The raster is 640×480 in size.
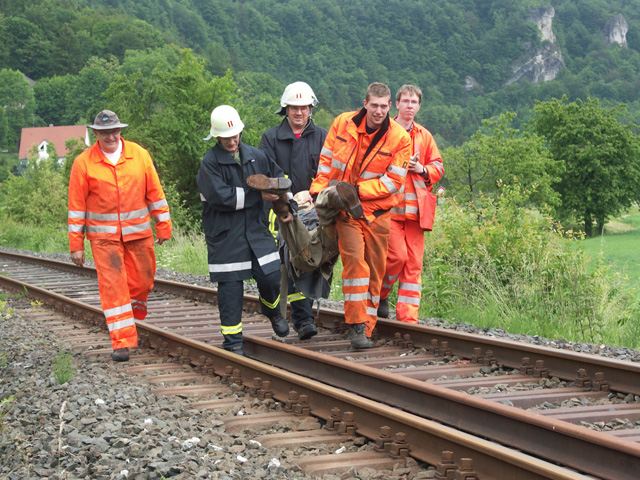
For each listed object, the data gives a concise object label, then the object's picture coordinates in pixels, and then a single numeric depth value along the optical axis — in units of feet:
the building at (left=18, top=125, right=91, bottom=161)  386.11
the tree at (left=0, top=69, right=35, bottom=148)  416.67
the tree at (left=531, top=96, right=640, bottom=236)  199.52
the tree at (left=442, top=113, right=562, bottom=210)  167.02
